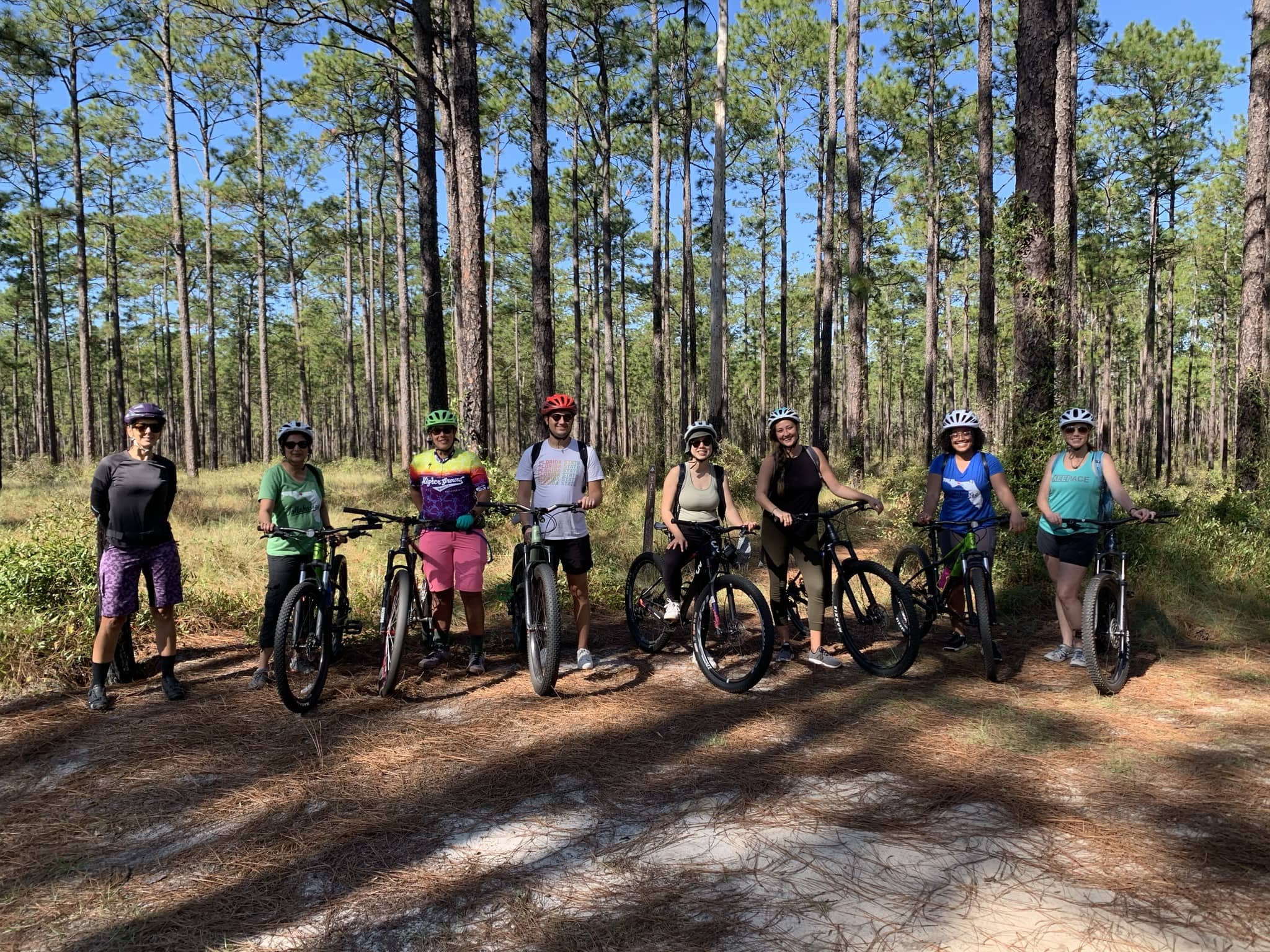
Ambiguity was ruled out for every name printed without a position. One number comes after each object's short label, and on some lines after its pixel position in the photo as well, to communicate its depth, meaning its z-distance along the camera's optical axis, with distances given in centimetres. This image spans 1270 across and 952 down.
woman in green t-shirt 522
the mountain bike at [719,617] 507
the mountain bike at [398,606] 497
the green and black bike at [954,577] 530
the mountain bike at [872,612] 524
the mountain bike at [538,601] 496
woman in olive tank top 574
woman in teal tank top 539
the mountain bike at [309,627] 452
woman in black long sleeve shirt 482
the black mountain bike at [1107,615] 486
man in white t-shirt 549
